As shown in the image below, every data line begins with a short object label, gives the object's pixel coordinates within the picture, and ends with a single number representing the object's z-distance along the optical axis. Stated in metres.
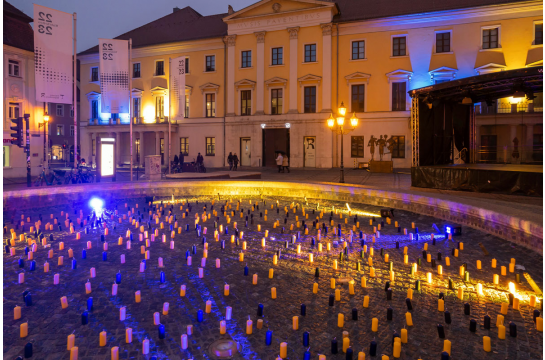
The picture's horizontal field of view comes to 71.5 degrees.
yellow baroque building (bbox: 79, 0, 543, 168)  30.11
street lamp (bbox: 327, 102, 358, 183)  18.59
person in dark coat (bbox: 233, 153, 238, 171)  31.54
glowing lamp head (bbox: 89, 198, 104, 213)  13.47
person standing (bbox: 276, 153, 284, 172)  28.95
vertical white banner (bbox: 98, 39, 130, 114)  19.98
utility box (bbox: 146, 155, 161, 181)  20.66
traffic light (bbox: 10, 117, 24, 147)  17.39
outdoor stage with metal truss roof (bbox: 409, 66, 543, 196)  13.75
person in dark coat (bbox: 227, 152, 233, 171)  31.42
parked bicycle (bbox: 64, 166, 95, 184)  20.98
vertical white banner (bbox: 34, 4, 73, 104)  17.00
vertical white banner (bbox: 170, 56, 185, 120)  25.07
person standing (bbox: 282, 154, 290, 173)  29.23
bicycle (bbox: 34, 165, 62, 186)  20.07
